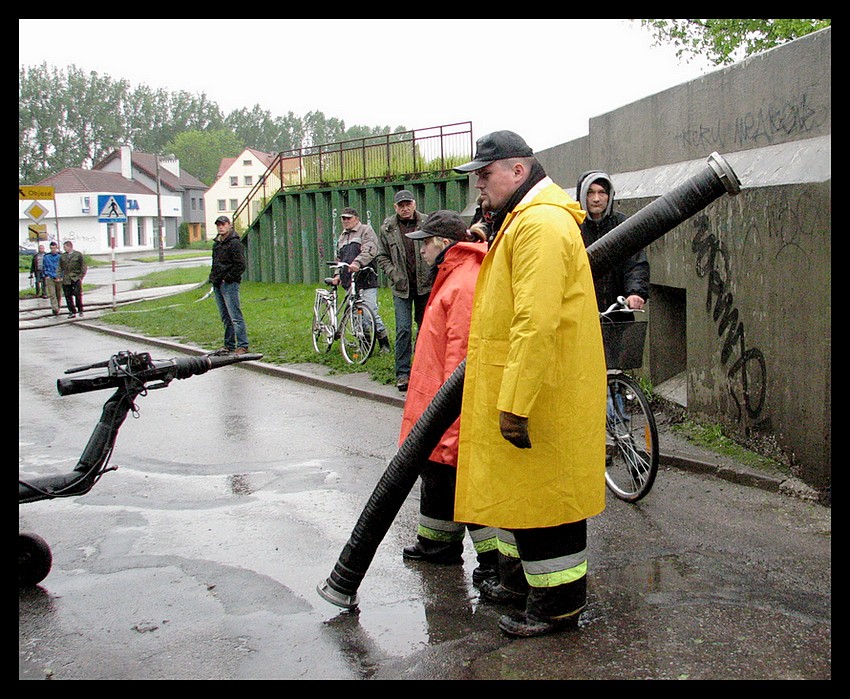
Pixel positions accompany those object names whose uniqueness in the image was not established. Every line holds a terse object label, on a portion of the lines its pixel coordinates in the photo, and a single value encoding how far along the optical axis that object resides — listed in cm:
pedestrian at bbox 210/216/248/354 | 1340
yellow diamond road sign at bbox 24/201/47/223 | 2970
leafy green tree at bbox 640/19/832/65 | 2355
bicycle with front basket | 585
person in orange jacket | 477
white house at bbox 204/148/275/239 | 10844
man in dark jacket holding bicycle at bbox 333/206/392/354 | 1160
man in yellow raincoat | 372
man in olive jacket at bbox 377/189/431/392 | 952
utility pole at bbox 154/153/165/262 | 6028
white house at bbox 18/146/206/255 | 7881
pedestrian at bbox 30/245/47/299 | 3130
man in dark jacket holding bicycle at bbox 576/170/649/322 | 634
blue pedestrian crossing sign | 2534
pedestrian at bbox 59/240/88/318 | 2264
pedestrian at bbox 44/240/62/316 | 2381
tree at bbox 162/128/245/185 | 12606
